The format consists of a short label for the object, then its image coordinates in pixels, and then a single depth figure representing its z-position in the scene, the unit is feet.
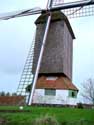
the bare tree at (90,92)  75.92
